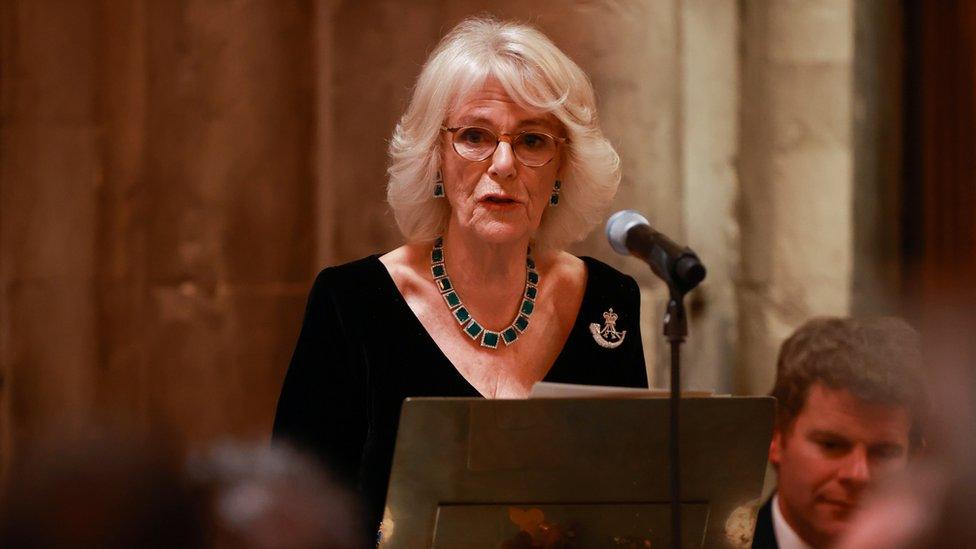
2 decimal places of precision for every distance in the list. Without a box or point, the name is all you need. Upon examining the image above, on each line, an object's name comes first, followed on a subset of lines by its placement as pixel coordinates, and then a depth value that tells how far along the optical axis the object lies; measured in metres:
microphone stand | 5.25
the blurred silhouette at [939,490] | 4.59
